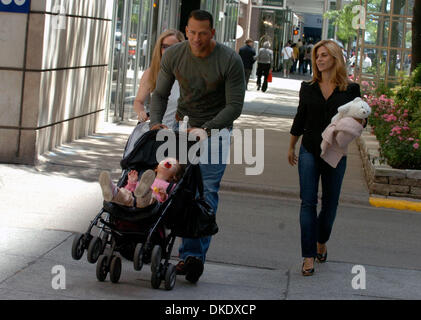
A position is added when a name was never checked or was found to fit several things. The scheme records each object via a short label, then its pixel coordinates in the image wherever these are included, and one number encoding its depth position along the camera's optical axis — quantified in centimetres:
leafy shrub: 1092
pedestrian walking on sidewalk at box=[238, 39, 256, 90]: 2862
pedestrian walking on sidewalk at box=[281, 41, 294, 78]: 4369
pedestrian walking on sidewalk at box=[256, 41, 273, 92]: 3069
